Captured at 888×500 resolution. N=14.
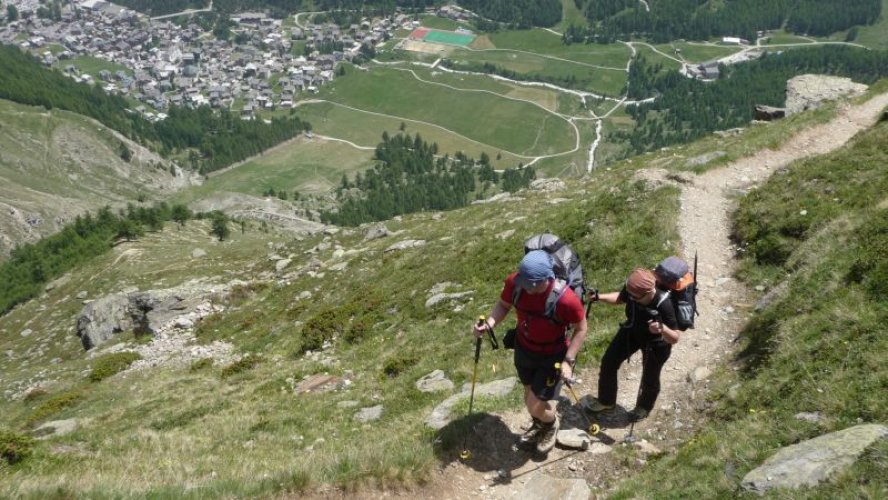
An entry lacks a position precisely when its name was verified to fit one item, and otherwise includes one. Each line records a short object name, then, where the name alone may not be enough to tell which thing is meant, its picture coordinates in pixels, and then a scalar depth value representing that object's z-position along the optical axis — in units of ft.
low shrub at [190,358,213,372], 107.76
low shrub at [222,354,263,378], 96.23
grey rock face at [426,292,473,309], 89.76
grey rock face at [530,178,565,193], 177.81
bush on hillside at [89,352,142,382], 121.60
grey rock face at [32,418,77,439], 83.20
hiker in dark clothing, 39.61
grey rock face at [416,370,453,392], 61.93
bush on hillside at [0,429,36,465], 50.80
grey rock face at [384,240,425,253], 144.66
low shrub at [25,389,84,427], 101.50
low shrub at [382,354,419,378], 72.13
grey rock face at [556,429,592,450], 44.32
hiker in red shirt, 36.22
